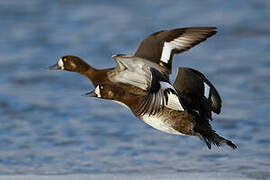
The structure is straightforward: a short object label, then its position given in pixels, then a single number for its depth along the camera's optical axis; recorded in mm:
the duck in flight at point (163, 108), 11742
